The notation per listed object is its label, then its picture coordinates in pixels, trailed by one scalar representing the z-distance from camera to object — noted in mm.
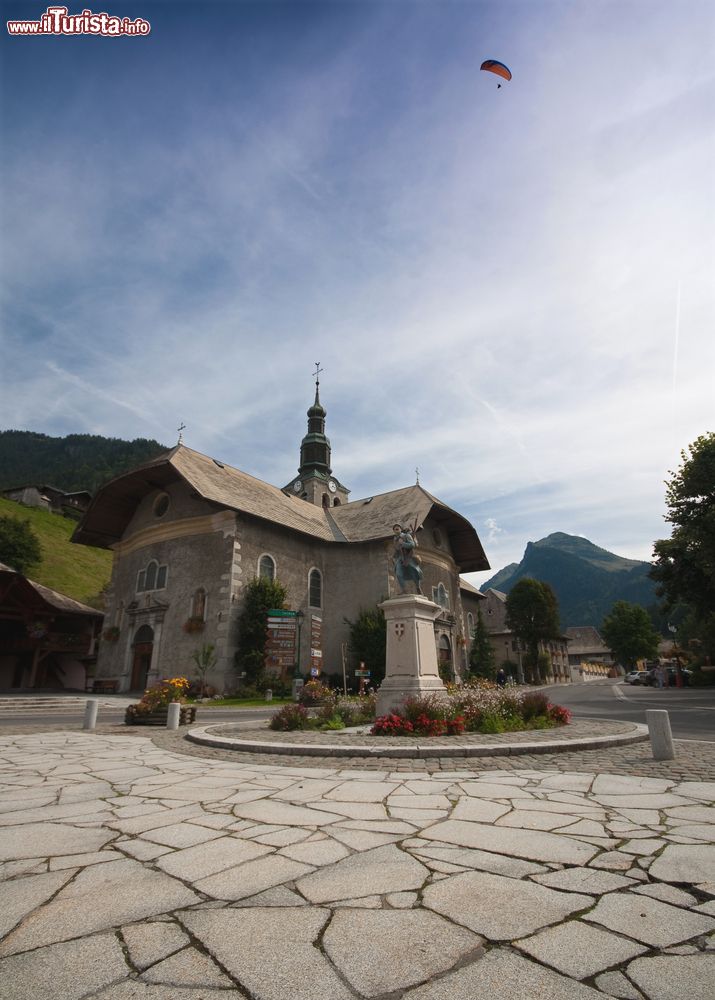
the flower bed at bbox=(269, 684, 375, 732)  11000
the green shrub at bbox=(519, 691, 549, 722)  10984
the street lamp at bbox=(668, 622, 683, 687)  35000
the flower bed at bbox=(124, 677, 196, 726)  13375
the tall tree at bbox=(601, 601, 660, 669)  68062
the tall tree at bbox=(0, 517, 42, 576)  45062
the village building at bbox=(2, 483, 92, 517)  69250
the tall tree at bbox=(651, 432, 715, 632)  25656
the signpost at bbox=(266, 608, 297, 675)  23812
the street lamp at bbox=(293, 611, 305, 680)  24975
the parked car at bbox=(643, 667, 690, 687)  38062
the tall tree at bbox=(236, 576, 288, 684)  23705
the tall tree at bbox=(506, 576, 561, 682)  53344
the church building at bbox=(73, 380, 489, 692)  24891
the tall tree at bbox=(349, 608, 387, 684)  26469
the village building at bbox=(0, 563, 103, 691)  29391
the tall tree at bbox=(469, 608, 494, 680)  37125
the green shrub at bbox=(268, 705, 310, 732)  10977
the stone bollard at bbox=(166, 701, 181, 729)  12211
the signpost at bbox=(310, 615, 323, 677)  24391
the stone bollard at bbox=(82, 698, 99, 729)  12750
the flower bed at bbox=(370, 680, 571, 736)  9500
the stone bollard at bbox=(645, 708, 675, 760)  6918
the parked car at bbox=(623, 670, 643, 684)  46047
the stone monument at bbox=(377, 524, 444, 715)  11641
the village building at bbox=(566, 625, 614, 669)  97062
